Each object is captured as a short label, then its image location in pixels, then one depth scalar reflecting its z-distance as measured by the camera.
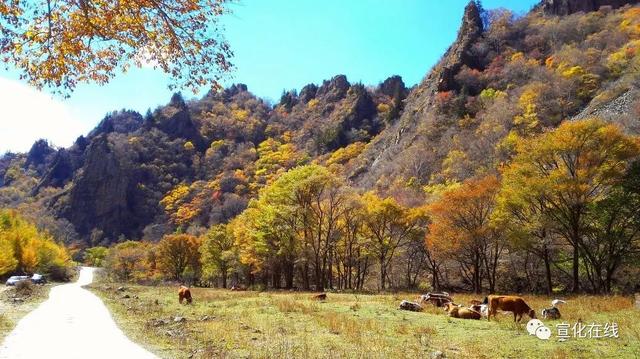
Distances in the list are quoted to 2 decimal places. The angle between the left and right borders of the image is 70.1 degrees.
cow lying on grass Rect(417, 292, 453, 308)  26.58
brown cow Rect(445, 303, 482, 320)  20.50
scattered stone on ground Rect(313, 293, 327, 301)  31.22
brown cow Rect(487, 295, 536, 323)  18.75
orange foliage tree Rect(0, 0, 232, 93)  9.11
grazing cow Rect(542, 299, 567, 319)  18.44
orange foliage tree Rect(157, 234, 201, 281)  94.88
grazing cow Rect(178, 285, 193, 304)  29.88
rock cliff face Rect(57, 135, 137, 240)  193.12
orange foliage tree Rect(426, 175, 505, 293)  43.12
